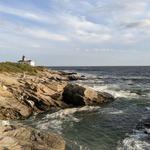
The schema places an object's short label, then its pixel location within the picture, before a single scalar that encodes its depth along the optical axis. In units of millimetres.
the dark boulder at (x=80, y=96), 20841
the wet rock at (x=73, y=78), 46914
